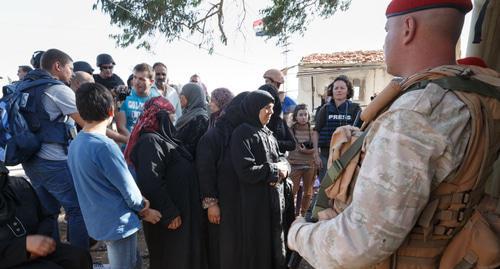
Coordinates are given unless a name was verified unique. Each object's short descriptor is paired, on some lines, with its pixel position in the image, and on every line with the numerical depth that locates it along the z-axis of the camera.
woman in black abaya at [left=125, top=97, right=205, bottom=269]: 2.35
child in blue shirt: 2.08
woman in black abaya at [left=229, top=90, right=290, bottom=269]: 2.54
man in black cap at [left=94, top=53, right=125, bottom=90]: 4.59
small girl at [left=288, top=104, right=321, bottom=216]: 4.41
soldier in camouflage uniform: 0.90
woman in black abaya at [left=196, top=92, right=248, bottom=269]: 2.57
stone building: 16.75
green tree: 6.21
